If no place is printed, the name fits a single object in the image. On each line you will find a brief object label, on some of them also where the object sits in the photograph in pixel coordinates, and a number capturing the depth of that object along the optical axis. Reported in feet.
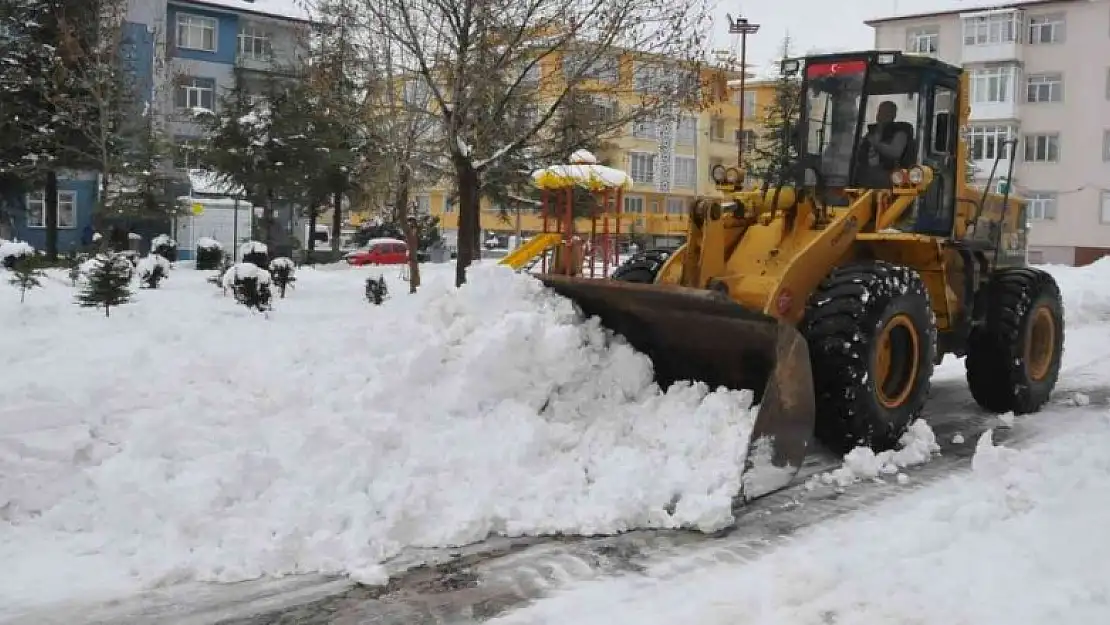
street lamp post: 108.88
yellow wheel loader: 20.98
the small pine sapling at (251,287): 45.70
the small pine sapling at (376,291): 51.65
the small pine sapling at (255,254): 65.72
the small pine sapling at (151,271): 55.77
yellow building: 180.14
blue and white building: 111.04
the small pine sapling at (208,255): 85.76
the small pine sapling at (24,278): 44.11
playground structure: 53.01
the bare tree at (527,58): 45.14
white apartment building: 141.59
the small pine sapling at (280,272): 55.98
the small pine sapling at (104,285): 41.39
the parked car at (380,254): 113.39
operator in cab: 26.50
